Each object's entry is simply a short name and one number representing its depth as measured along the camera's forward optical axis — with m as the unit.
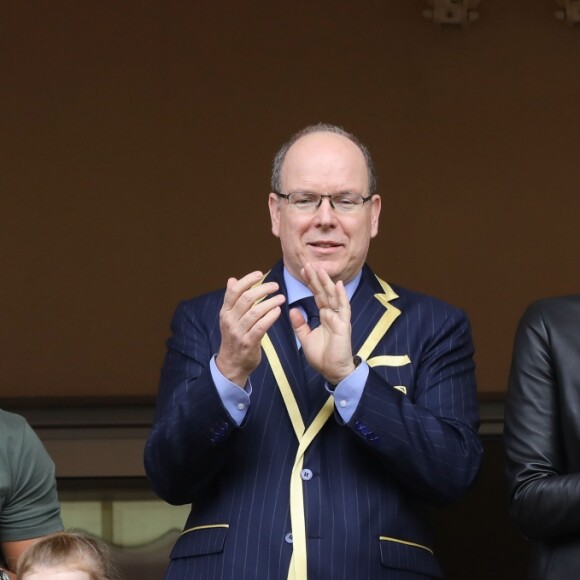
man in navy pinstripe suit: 6.46
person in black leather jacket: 6.09
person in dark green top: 6.89
